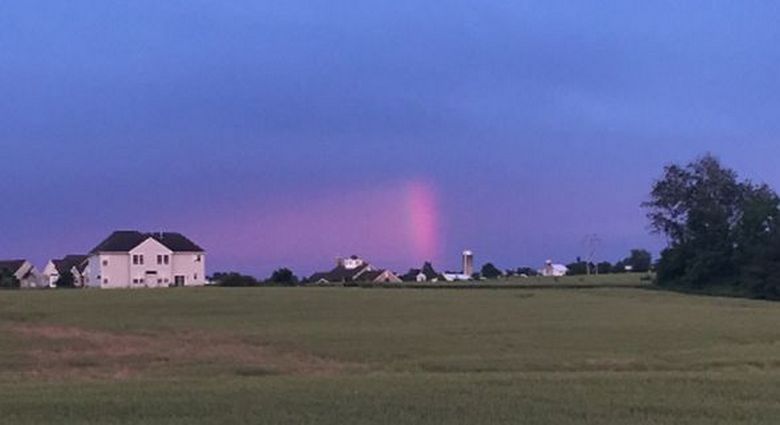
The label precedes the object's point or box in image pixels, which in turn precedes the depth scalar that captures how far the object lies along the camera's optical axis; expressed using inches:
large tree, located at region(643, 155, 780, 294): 4840.1
